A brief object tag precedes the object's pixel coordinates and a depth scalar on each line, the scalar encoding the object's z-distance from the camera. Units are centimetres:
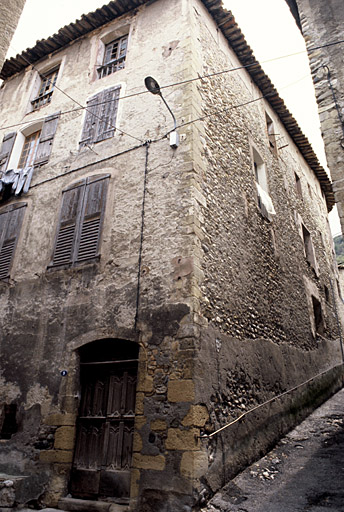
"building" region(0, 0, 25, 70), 462
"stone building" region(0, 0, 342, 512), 484
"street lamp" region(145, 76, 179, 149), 592
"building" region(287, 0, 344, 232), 444
